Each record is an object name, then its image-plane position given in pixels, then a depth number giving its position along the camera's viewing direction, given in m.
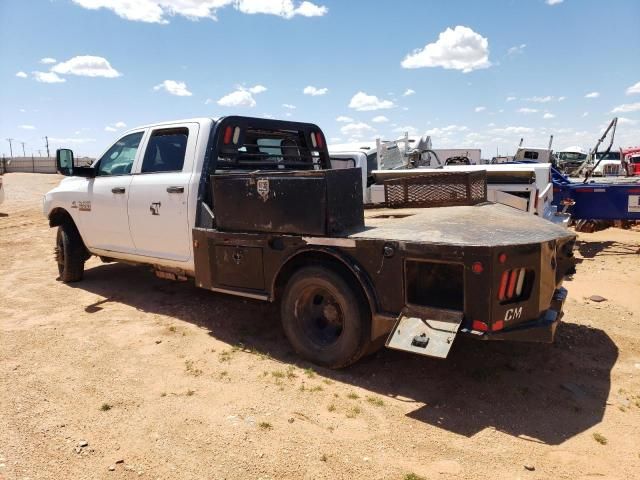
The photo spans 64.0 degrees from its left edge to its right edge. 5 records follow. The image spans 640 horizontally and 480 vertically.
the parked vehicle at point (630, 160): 22.44
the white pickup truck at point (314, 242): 3.40
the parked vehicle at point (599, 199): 9.35
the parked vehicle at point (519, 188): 6.89
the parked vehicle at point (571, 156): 31.52
